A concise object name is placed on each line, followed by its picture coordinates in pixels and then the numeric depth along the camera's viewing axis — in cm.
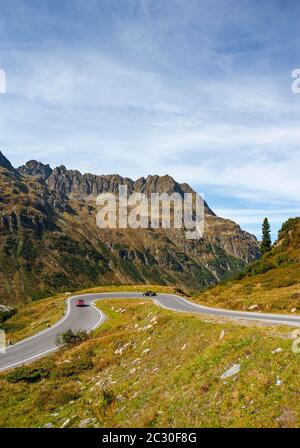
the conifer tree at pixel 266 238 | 9878
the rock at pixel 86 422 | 1638
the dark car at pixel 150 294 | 7308
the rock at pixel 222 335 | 2116
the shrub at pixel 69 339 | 3806
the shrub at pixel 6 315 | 9400
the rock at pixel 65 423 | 1717
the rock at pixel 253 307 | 3931
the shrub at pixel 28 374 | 2777
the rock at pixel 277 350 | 1620
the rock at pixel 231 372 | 1567
